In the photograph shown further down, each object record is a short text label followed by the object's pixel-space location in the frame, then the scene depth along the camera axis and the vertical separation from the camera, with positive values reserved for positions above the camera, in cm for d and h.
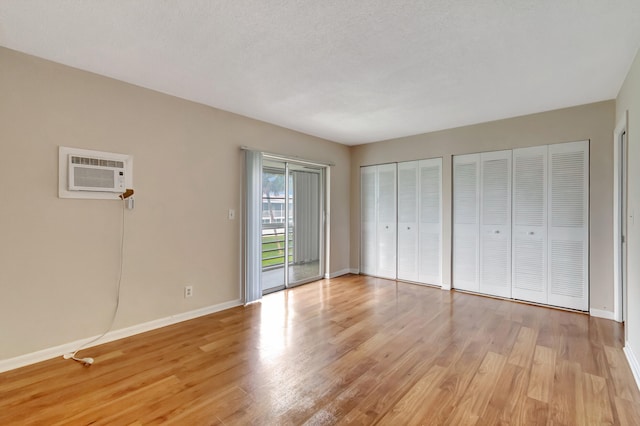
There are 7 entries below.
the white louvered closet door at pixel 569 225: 363 -12
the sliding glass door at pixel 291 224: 462 -17
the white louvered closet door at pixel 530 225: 390 -13
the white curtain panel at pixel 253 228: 396 -20
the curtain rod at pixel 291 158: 406 +84
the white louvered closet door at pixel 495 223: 417 -11
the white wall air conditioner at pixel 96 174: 267 +34
